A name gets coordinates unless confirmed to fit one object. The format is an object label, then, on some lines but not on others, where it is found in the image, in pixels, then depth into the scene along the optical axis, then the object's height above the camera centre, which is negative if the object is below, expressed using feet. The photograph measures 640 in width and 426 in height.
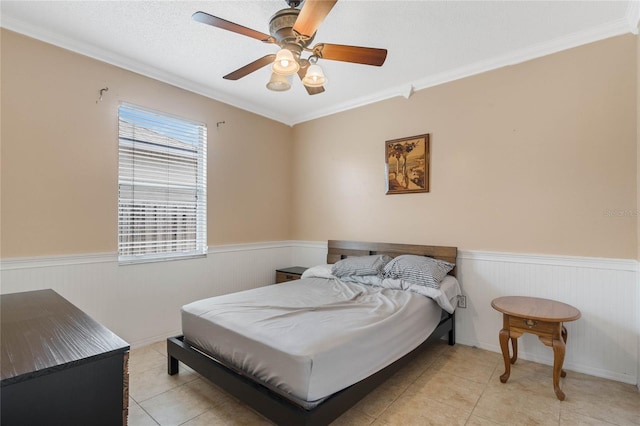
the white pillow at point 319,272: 11.25 -2.15
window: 9.82 +0.94
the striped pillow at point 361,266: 10.42 -1.77
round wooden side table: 7.00 -2.53
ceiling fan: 5.67 +3.51
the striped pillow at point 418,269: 9.12 -1.69
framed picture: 11.12 +1.89
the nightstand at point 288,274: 13.19 -2.58
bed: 5.34 -2.52
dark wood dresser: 2.74 -1.55
